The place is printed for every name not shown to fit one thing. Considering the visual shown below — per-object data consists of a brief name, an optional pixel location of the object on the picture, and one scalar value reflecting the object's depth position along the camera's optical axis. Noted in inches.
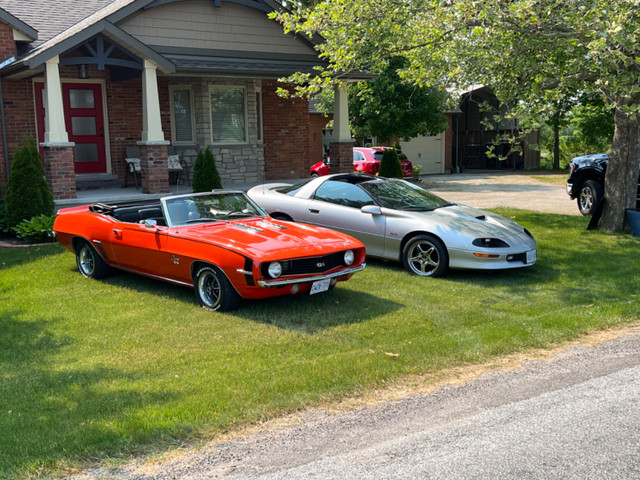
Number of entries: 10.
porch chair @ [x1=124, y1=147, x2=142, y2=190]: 645.3
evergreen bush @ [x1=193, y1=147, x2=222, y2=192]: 569.6
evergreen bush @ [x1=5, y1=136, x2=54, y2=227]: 486.0
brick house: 536.7
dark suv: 583.8
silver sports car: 351.9
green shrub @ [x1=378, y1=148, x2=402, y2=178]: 805.9
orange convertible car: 281.7
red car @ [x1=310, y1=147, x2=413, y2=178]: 976.3
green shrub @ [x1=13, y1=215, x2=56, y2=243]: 468.8
